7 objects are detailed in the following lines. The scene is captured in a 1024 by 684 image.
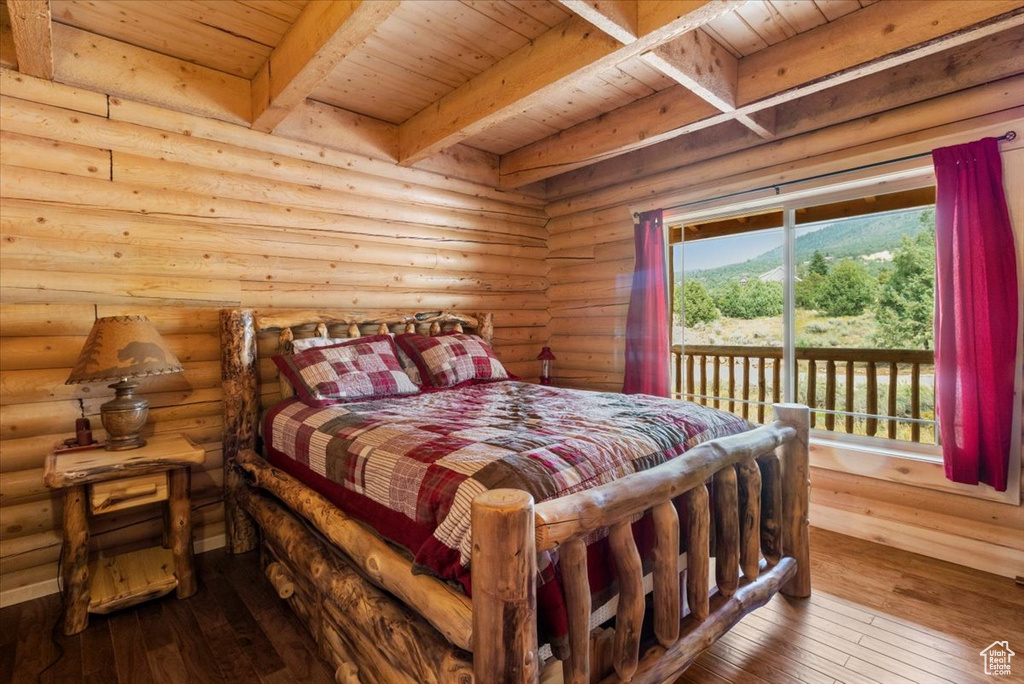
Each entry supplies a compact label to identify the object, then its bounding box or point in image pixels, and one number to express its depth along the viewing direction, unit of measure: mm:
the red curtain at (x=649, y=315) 3680
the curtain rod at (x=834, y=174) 2322
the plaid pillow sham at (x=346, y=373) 2535
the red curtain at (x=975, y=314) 2330
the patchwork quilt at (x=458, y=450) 1324
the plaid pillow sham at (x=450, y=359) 3059
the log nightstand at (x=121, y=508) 1967
